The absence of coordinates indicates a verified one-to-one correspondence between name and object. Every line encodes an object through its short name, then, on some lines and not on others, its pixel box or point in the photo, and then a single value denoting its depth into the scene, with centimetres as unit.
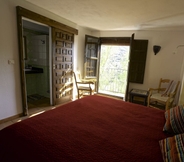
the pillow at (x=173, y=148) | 85
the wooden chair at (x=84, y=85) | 363
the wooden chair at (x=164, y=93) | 296
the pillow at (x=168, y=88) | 336
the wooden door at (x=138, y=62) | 374
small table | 351
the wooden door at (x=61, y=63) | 316
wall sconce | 351
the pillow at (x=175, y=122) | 125
